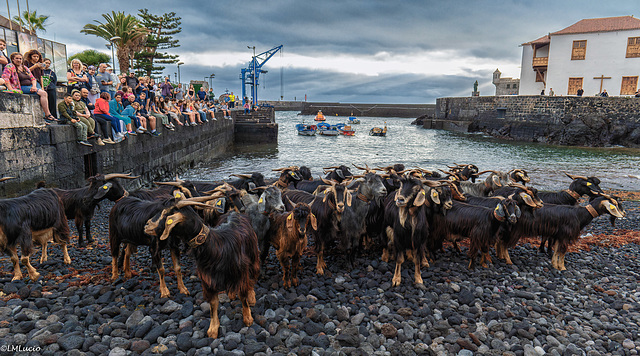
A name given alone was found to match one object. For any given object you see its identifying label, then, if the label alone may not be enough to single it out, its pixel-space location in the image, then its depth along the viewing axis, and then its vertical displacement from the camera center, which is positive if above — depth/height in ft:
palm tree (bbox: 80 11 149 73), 105.60 +24.42
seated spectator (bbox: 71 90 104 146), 33.04 +0.20
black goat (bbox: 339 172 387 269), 20.95 -5.33
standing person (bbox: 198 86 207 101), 92.94 +5.78
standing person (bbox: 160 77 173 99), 64.95 +4.99
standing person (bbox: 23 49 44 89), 31.24 +4.37
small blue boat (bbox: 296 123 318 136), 147.74 -3.91
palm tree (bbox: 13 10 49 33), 129.49 +33.69
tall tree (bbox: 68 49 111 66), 136.15 +22.33
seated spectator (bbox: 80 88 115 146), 37.23 -0.77
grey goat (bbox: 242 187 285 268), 18.35 -4.53
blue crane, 228.02 +30.01
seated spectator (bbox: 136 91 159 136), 47.63 +0.81
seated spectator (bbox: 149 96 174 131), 53.57 +0.90
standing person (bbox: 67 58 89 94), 38.70 +4.18
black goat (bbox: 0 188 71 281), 16.33 -5.03
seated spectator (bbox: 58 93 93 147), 32.32 -0.28
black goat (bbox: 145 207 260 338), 12.23 -4.82
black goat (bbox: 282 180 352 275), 20.24 -5.32
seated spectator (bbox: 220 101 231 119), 104.37 +1.96
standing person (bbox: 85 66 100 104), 39.04 +3.35
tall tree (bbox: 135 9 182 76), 150.30 +32.24
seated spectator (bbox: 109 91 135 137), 39.55 +0.91
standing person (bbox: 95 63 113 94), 42.27 +4.36
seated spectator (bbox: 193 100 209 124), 77.63 +1.49
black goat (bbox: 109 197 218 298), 16.37 -5.35
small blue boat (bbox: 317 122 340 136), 152.60 -3.85
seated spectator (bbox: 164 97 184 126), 60.39 +1.24
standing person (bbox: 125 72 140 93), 48.06 +4.63
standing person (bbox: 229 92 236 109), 165.07 +8.73
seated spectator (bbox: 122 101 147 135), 44.86 +0.13
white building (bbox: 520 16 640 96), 136.46 +26.11
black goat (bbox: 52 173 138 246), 21.68 -4.87
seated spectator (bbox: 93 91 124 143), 36.94 -0.06
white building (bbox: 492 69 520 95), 219.12 +23.91
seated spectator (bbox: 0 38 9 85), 27.05 +4.17
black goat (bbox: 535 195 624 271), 21.91 -5.71
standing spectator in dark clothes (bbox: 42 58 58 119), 33.63 +2.37
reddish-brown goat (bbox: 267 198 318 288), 17.34 -5.49
